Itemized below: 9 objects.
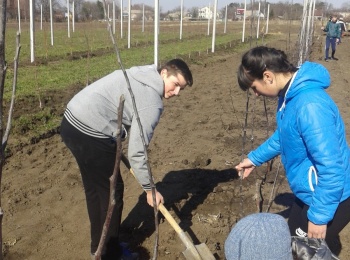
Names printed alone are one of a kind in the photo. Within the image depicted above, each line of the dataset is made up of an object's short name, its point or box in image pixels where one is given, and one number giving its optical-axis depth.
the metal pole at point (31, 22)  11.12
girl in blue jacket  1.77
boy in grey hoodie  2.35
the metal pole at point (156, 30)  8.95
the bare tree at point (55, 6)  18.36
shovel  2.58
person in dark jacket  14.55
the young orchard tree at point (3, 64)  0.75
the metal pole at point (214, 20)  16.93
